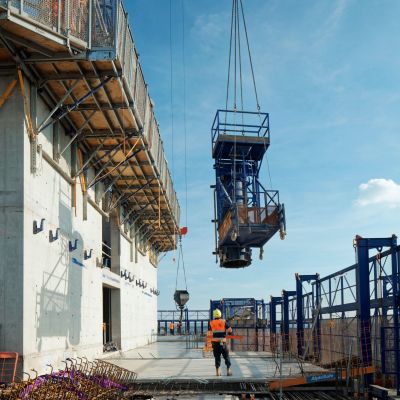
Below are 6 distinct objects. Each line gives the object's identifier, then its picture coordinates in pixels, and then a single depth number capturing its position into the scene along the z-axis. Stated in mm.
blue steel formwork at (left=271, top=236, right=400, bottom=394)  12711
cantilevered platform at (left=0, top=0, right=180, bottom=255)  10695
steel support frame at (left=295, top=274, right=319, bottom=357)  21734
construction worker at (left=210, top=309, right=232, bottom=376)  14961
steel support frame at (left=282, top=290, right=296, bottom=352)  25977
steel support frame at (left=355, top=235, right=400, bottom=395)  13609
